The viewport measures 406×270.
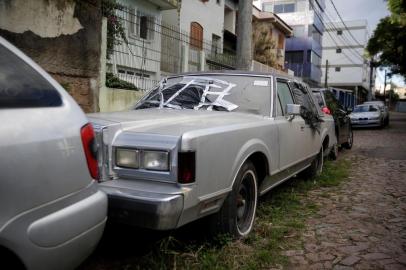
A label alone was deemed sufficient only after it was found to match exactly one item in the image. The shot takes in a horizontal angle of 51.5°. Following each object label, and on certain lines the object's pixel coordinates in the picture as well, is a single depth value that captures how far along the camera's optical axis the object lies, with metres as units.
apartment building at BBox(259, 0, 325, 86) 40.41
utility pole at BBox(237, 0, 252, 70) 9.37
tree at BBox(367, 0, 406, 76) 24.72
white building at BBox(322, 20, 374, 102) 61.32
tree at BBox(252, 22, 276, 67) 25.97
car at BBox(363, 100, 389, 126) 23.46
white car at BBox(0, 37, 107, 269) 1.90
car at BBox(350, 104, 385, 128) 20.84
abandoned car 3.00
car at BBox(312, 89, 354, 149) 9.98
